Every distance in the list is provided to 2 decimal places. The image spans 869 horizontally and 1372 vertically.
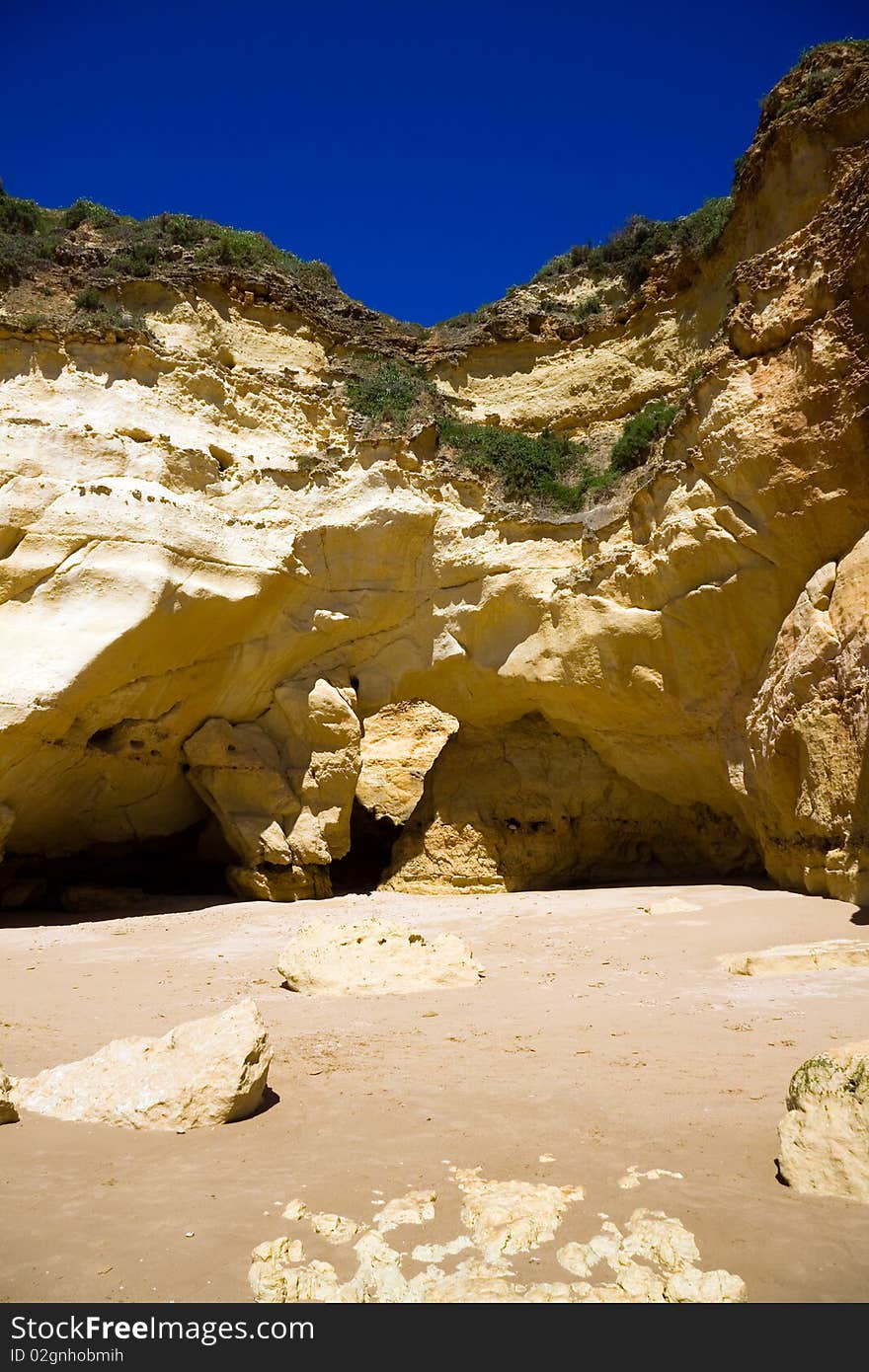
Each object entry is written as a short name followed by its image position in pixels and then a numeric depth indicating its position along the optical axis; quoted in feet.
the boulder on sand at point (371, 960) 18.47
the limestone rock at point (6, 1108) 10.29
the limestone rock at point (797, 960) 17.49
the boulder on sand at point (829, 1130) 7.89
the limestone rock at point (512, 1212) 7.34
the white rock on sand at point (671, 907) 27.07
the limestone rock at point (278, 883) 39.55
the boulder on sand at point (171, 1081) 10.45
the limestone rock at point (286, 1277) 6.60
